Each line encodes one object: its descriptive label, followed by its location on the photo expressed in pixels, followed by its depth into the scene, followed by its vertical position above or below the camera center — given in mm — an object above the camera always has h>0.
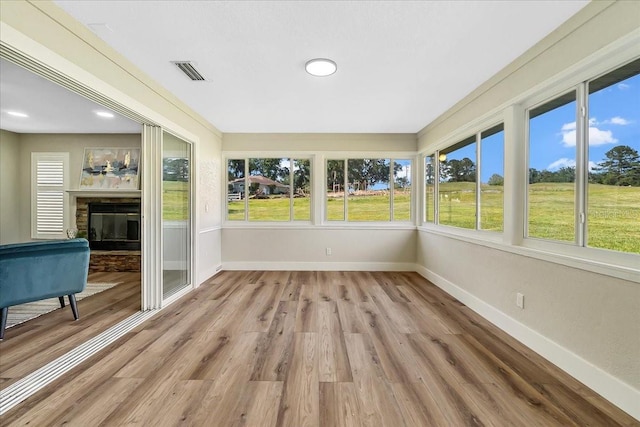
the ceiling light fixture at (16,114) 3984 +1433
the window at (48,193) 5078 +326
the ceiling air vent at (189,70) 2551 +1385
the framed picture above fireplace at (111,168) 5035 +793
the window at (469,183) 2992 +400
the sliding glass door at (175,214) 3326 -35
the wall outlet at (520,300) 2424 -777
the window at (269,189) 5160 +430
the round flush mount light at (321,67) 2488 +1368
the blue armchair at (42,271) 2455 -590
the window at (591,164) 1737 +360
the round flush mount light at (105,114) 3943 +1426
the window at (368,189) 5113 +434
